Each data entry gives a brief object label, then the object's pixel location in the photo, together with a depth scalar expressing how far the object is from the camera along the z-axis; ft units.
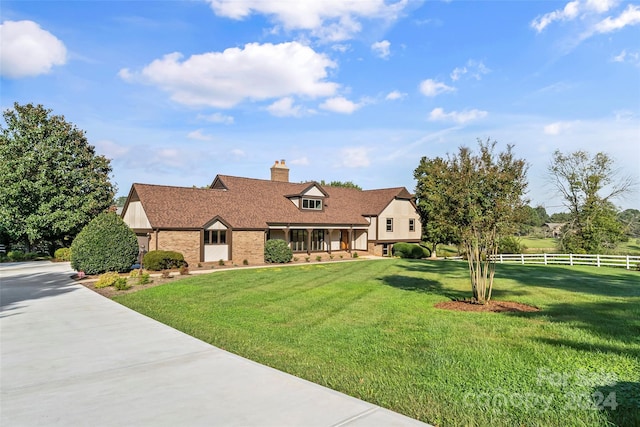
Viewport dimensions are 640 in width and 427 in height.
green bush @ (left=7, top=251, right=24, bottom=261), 106.36
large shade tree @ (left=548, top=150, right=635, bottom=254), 127.54
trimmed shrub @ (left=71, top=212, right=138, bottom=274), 67.00
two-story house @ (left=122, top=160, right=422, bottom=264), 88.84
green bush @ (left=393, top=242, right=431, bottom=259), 125.59
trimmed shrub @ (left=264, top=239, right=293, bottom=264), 98.58
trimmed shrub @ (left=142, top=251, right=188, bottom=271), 77.82
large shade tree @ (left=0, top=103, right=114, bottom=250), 102.17
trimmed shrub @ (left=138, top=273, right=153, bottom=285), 57.26
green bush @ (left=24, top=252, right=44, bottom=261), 109.03
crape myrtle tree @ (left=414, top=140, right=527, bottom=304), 35.83
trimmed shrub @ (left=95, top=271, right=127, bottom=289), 52.83
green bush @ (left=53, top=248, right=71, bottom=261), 105.60
